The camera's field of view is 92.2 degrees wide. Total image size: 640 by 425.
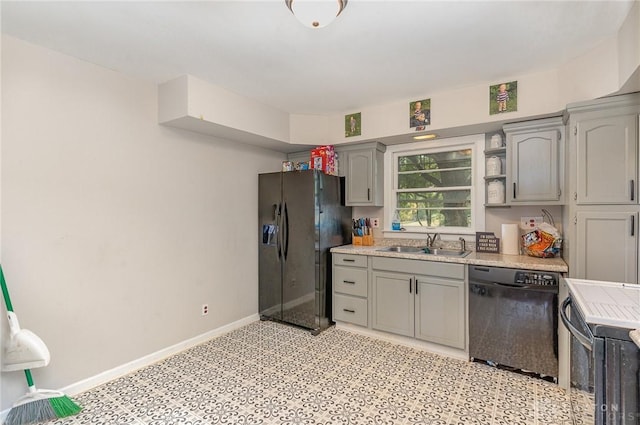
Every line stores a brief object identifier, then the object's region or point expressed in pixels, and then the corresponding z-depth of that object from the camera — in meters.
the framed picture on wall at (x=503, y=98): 2.63
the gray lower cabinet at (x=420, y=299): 2.72
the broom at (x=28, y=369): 1.88
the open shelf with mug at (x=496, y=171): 2.92
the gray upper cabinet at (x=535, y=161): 2.55
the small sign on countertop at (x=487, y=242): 3.01
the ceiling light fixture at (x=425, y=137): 3.25
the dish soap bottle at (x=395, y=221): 3.66
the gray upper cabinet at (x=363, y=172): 3.52
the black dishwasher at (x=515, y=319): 2.30
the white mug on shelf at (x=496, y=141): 2.96
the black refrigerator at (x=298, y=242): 3.33
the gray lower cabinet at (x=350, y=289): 3.24
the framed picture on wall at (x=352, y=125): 3.47
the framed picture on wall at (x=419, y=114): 3.05
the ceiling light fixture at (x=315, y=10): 1.50
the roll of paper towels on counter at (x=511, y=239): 2.86
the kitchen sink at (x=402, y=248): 3.46
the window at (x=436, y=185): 3.31
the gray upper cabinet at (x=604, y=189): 2.04
